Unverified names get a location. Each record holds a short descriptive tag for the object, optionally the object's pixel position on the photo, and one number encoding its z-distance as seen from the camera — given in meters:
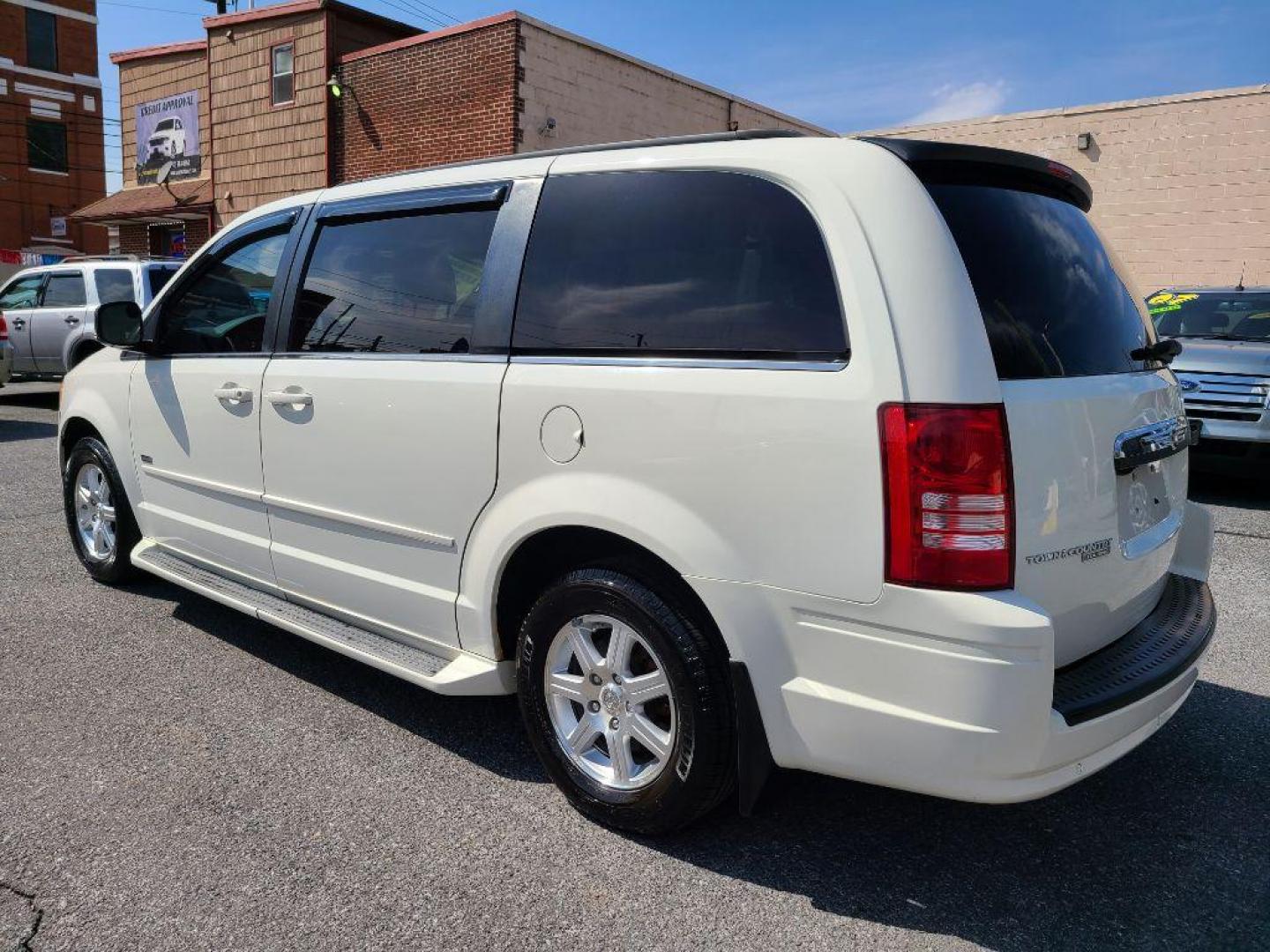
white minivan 2.25
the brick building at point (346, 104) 15.79
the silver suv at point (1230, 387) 7.60
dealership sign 21.92
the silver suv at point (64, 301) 12.71
